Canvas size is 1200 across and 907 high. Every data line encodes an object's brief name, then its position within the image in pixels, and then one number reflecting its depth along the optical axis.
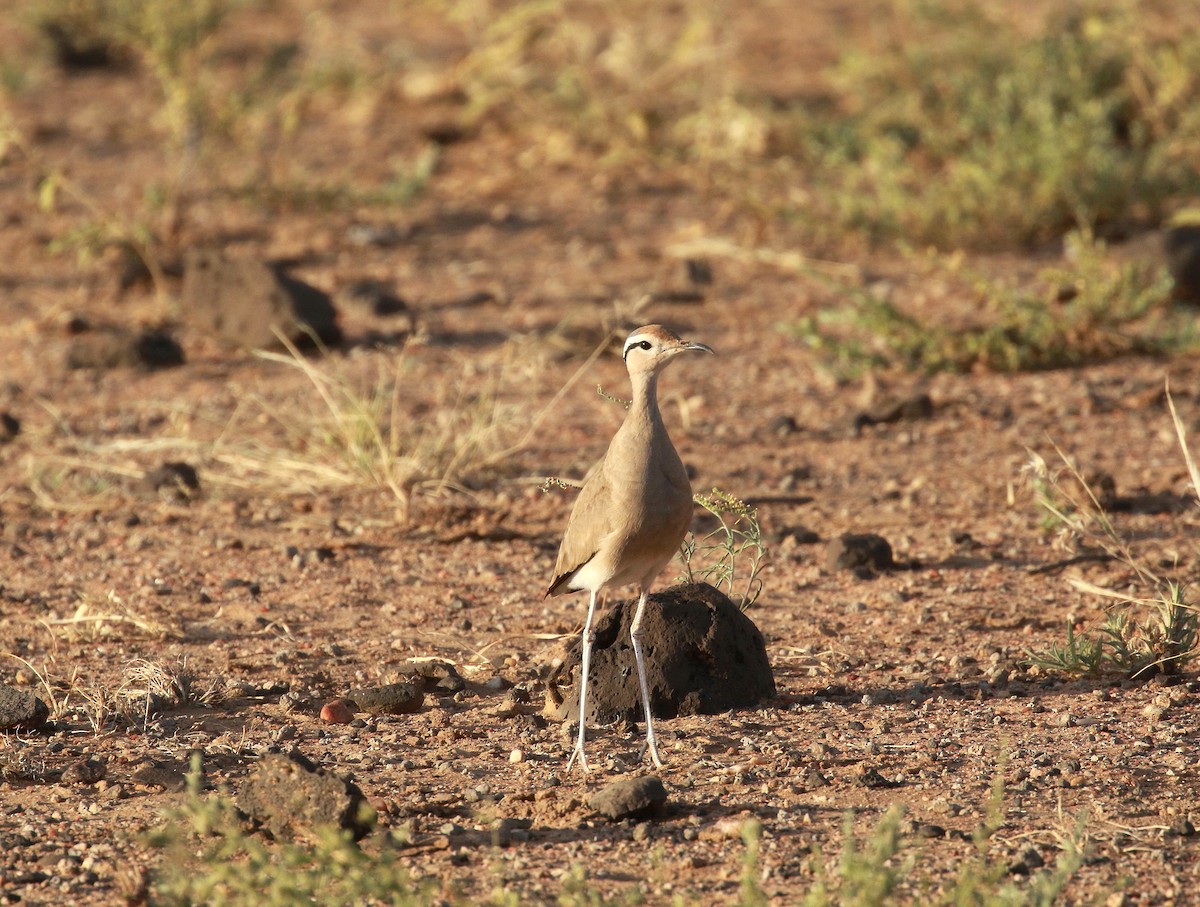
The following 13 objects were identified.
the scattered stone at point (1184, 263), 16.70
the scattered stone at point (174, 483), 13.20
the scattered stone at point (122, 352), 16.31
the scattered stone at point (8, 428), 14.52
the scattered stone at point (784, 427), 14.71
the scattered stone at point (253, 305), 16.19
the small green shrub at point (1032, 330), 15.41
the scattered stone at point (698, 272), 18.42
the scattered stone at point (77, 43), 25.30
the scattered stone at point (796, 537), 12.17
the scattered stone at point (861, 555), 11.55
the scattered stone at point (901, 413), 14.73
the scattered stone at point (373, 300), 17.47
